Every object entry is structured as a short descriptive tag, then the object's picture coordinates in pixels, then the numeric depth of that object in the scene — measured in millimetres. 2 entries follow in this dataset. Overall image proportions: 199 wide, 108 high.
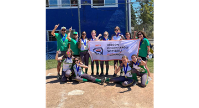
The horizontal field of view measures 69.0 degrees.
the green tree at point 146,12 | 26923
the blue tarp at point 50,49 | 10680
